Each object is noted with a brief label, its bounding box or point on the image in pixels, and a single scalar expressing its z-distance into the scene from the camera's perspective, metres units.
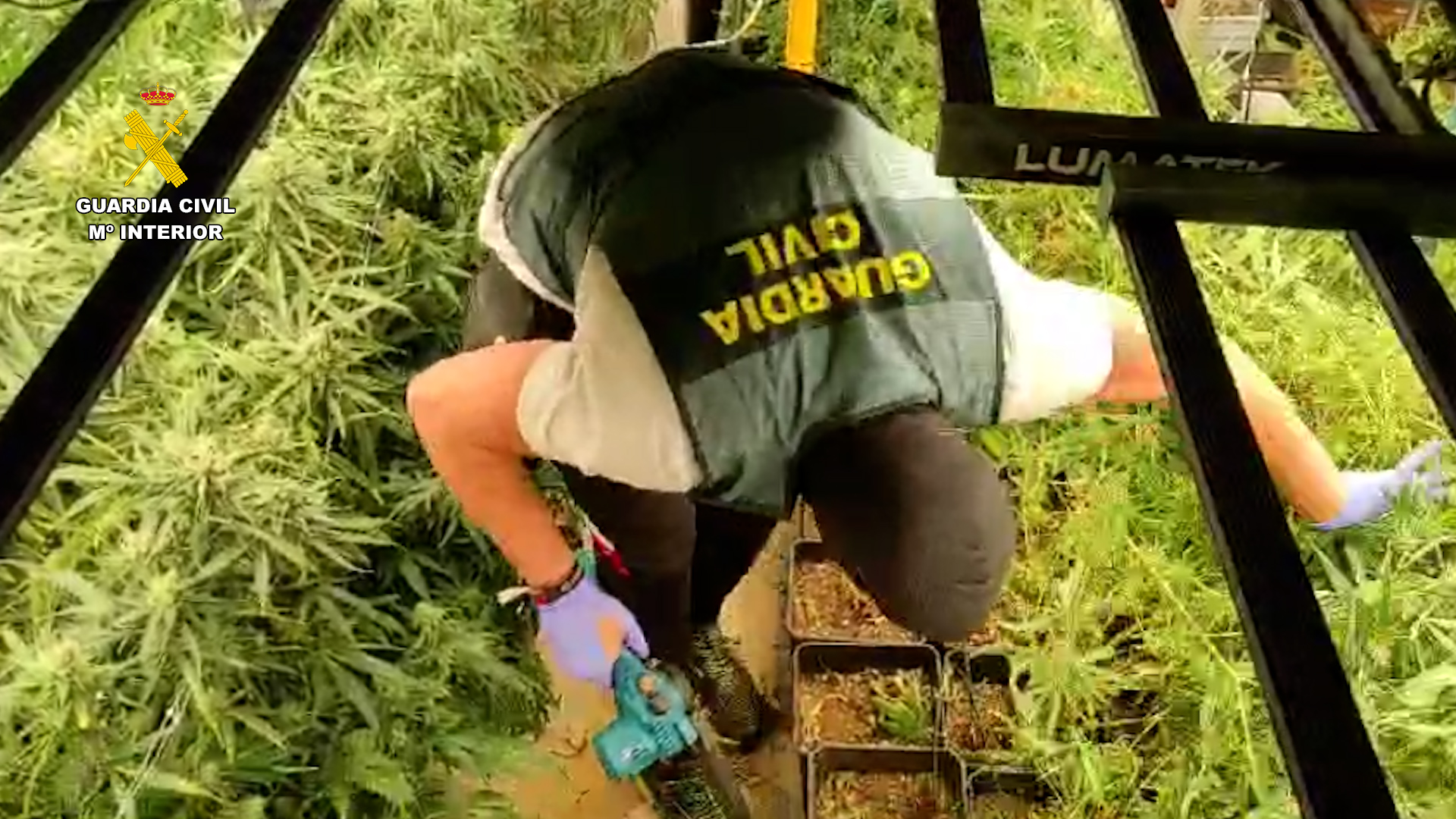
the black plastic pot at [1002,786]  1.75
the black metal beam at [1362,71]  0.81
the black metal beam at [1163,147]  0.71
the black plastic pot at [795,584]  1.98
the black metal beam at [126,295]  0.62
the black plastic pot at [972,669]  1.89
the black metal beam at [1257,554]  0.50
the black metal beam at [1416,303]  0.64
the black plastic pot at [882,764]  1.82
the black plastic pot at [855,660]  1.94
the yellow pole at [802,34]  2.06
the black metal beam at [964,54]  0.78
